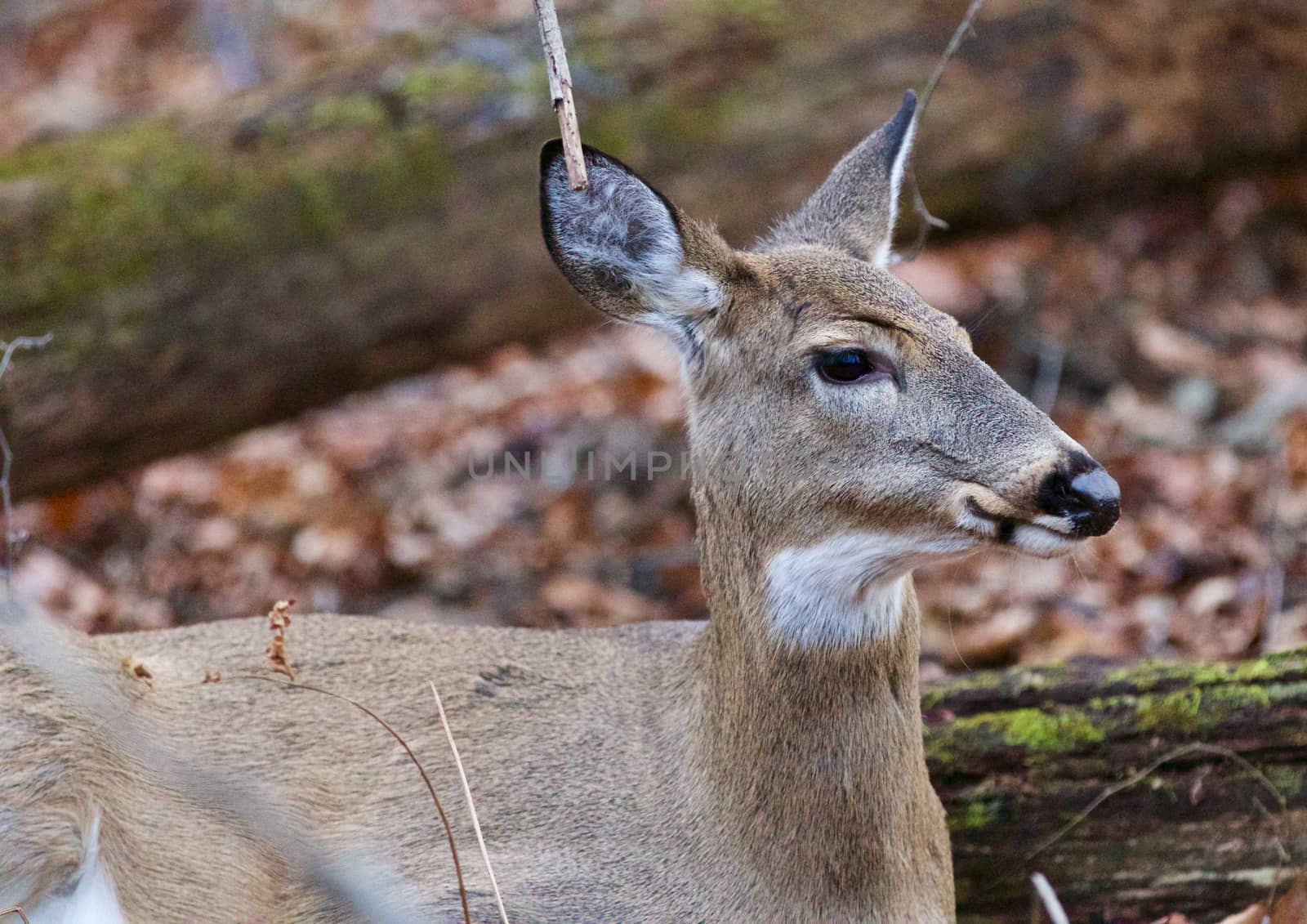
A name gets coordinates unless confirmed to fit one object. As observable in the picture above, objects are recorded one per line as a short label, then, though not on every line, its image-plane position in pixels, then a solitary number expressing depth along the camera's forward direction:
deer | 7.21
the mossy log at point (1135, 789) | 8.95
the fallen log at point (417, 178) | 13.14
